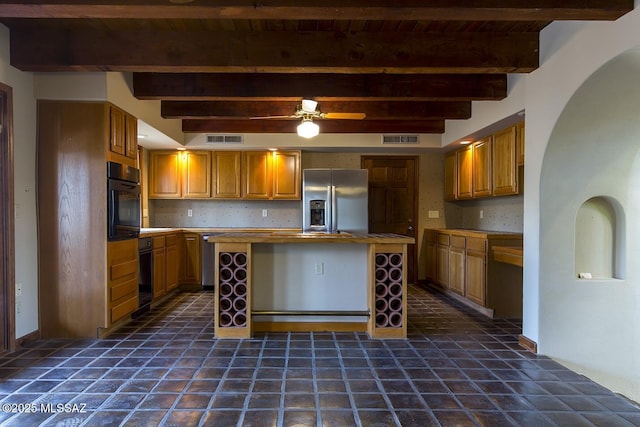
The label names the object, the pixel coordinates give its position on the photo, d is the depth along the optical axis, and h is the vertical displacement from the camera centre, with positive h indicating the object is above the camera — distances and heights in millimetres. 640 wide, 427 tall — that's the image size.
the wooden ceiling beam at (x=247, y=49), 2729 +1290
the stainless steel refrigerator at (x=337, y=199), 5195 +210
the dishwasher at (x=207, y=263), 5109 -731
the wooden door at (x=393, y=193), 5844 +333
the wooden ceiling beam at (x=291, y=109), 4184 +1257
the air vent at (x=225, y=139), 5238 +1118
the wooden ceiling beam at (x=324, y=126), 4965 +1255
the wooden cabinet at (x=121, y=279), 3170 -629
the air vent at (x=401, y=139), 5281 +1117
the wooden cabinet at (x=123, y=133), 3213 +781
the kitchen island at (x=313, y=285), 3172 -675
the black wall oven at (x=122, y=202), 3150 +113
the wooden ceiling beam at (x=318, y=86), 3434 +1253
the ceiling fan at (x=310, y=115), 3412 +995
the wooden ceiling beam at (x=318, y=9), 1982 +1182
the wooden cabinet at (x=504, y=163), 3777 +564
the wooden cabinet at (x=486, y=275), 3830 -719
